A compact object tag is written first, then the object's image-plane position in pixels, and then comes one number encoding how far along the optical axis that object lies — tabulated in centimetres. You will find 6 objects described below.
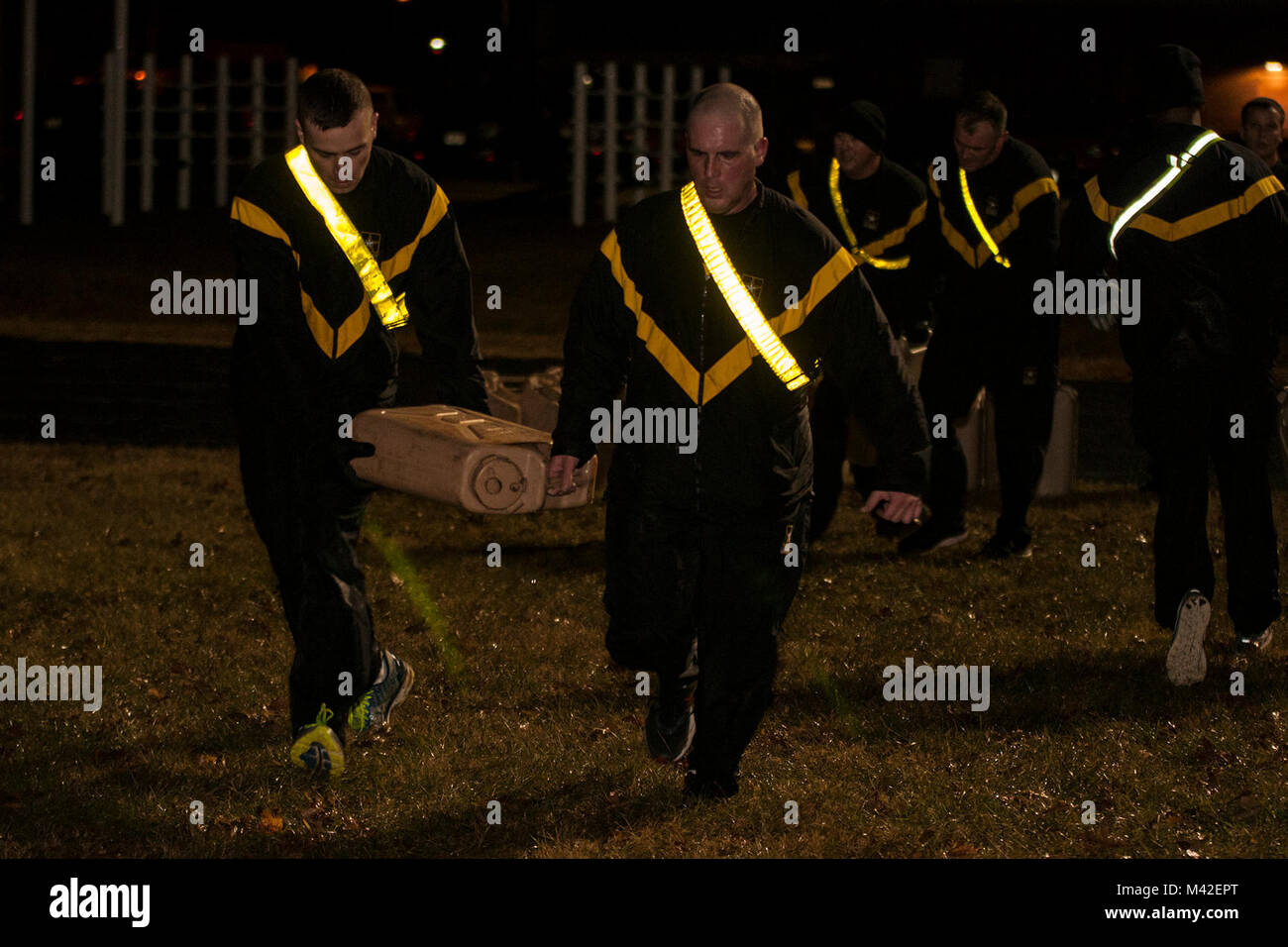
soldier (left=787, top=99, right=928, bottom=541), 937
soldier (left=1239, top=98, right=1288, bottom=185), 1120
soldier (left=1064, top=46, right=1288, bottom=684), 698
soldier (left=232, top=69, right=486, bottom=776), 568
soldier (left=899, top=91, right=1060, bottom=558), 923
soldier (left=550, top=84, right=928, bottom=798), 534
